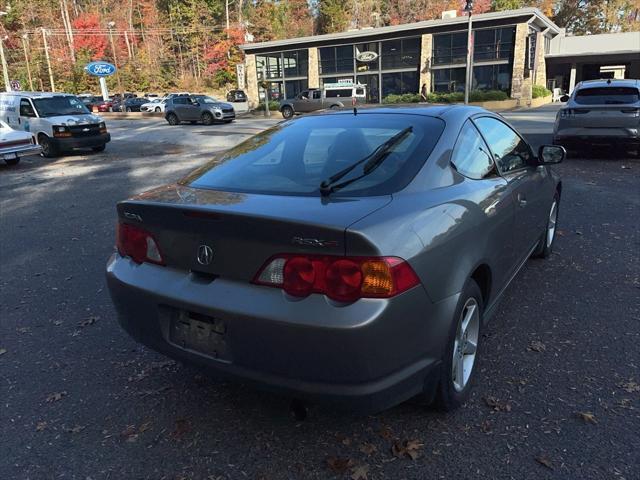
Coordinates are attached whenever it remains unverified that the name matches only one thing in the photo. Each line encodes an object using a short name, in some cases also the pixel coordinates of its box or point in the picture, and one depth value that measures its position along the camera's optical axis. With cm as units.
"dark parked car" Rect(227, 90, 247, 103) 4628
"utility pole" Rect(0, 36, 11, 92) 4344
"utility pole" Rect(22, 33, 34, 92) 6556
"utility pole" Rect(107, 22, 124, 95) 6894
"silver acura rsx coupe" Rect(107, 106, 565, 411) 211
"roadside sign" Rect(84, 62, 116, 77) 4406
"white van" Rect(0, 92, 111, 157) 1509
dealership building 3431
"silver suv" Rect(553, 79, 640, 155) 1036
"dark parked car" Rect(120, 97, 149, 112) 4703
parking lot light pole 2570
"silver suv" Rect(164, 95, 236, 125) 2850
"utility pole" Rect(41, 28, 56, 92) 6318
